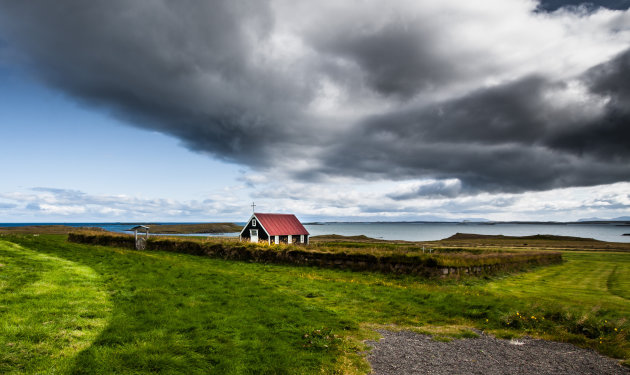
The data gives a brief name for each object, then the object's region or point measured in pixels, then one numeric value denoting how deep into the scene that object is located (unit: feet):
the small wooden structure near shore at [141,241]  127.17
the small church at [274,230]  149.91
